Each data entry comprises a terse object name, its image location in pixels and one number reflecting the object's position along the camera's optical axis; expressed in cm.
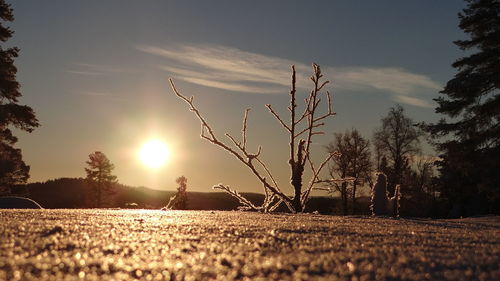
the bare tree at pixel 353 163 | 3966
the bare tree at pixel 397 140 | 4159
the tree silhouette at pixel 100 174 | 4866
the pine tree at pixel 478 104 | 2411
